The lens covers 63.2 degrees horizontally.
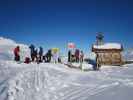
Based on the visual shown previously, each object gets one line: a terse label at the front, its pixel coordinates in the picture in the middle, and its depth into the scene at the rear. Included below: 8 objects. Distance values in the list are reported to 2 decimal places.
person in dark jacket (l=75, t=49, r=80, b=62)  13.26
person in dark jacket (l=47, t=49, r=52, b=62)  11.77
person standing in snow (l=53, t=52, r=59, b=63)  11.87
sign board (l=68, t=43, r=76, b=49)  10.76
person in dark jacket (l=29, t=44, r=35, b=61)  10.94
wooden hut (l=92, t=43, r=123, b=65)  14.38
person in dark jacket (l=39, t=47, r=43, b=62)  11.20
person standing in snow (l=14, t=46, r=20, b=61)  10.57
